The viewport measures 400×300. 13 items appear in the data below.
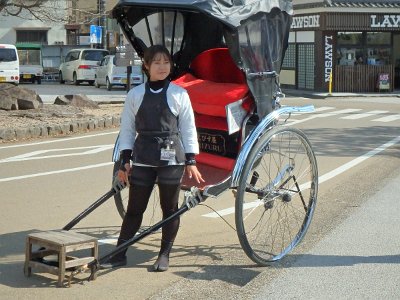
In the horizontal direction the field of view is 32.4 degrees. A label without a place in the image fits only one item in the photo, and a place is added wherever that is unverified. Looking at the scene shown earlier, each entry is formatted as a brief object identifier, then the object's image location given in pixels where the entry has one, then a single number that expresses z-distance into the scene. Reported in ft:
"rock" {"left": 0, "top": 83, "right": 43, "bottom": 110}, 53.98
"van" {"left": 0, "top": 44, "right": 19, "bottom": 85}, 100.98
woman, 16.87
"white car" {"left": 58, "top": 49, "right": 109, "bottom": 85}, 112.88
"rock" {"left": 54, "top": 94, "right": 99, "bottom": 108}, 60.49
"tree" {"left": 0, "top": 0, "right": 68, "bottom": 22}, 50.70
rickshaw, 17.81
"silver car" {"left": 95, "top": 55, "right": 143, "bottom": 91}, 98.78
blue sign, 124.06
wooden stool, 15.99
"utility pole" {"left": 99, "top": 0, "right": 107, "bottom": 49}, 164.61
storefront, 101.19
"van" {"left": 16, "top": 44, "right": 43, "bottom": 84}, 120.57
